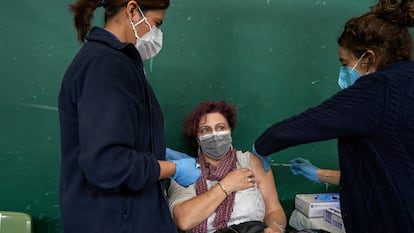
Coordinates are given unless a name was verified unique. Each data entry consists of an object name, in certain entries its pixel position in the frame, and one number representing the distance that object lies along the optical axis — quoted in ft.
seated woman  5.43
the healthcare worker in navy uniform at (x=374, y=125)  3.32
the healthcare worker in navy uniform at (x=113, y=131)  2.83
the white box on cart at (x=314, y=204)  6.40
